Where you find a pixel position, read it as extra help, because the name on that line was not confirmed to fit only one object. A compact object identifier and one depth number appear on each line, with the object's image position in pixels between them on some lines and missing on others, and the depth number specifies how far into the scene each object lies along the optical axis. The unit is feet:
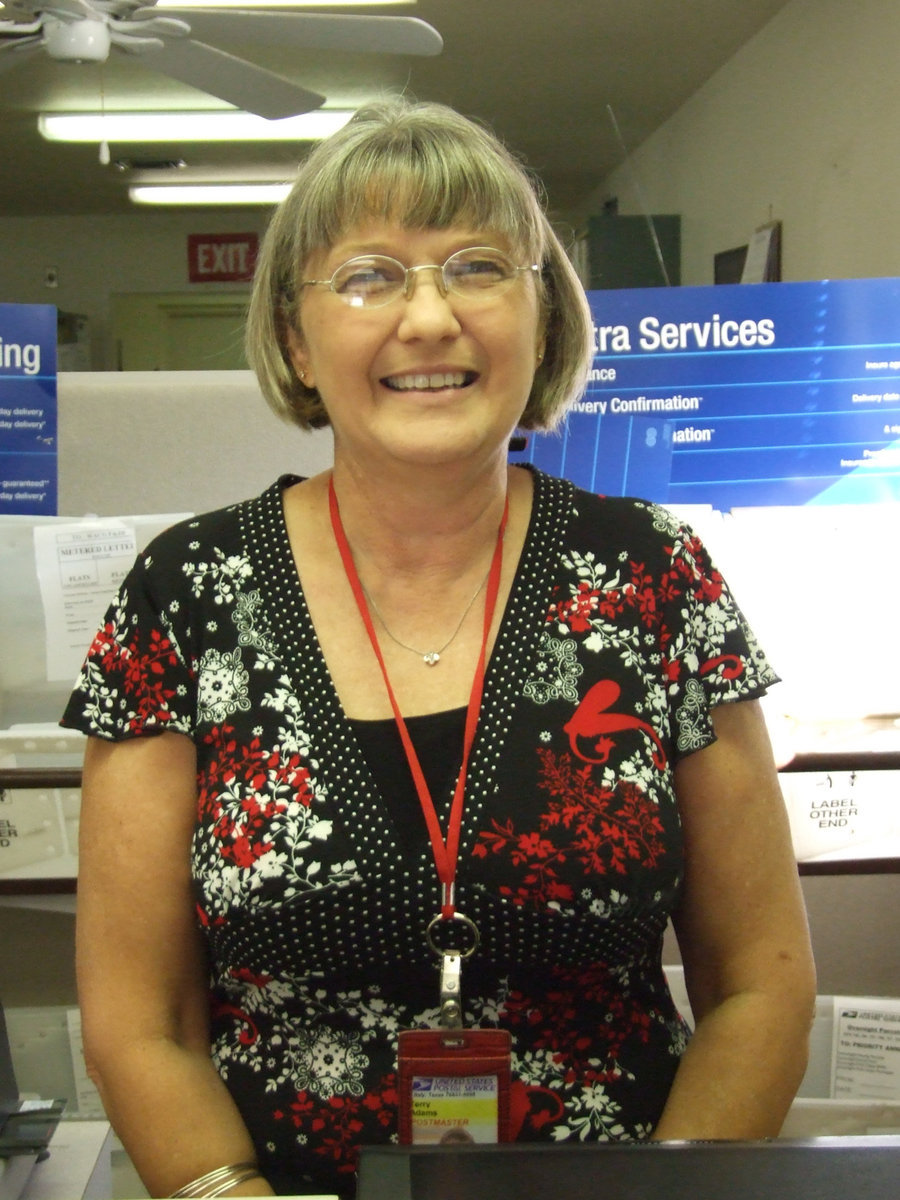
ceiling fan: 11.21
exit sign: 29.40
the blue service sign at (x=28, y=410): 5.78
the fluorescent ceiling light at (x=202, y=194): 26.22
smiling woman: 3.12
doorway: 29.71
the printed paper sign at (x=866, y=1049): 5.31
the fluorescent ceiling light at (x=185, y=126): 20.45
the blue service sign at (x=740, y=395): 6.02
